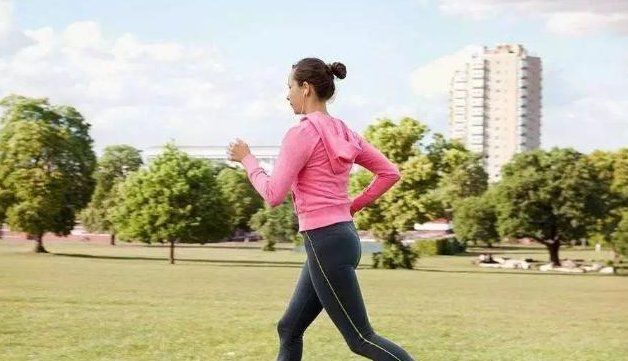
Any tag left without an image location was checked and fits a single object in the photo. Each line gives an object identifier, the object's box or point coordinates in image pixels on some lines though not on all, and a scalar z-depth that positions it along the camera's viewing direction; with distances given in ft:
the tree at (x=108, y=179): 309.22
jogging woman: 20.22
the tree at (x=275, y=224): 305.32
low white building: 618.85
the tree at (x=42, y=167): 226.99
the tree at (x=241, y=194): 370.12
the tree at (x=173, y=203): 201.46
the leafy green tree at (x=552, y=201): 219.00
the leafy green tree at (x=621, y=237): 208.97
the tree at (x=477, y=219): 251.39
